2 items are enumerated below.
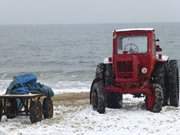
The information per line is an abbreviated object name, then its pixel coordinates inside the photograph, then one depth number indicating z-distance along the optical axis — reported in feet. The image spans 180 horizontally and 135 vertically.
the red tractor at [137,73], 51.93
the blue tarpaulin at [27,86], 47.73
